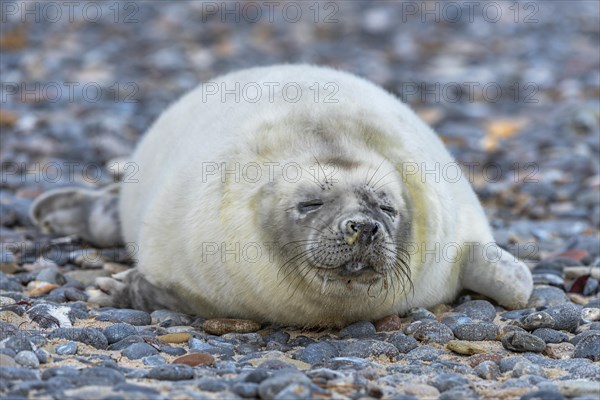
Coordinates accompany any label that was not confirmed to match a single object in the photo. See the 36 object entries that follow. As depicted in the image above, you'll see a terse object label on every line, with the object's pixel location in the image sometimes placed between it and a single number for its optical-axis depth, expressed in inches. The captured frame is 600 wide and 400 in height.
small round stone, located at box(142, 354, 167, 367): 326.6
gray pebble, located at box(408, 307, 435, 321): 400.3
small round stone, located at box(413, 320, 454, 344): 370.6
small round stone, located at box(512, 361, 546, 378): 324.8
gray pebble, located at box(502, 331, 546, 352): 358.6
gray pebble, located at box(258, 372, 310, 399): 284.0
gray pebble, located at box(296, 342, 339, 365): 344.8
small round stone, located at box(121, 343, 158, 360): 335.0
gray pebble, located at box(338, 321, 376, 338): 379.9
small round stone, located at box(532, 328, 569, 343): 370.9
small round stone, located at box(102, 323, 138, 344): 356.2
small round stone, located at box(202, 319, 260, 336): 383.6
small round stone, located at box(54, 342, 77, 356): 330.0
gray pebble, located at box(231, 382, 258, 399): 285.7
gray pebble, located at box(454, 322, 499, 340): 374.3
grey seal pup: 366.6
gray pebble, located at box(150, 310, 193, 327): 397.1
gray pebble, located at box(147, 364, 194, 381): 303.2
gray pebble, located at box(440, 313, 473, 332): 389.7
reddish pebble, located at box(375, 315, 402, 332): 386.3
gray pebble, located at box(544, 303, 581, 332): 385.4
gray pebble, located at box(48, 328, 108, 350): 346.0
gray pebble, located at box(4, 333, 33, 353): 320.5
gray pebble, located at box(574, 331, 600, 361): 347.9
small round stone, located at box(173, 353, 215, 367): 327.0
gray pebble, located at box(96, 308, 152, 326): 393.1
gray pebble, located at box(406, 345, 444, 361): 350.6
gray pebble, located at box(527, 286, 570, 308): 428.5
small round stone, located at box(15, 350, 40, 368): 306.7
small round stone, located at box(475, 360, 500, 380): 326.3
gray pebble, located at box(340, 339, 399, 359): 352.2
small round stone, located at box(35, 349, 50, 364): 314.5
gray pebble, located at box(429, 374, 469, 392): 305.5
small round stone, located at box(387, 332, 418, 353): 361.4
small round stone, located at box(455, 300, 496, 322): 409.4
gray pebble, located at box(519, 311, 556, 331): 383.6
